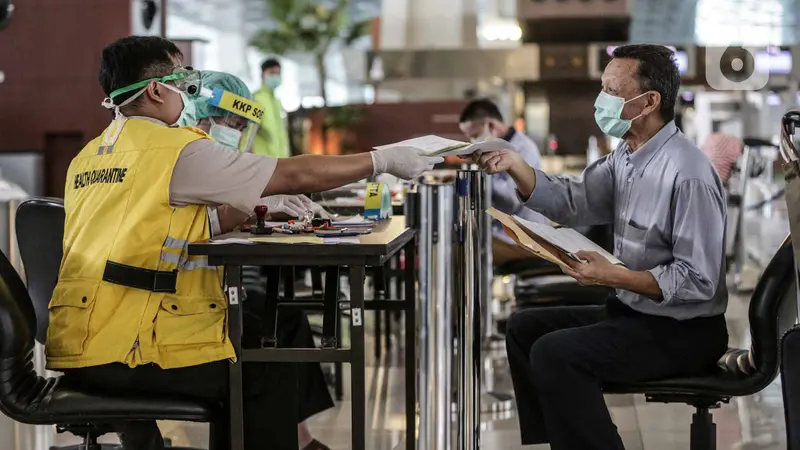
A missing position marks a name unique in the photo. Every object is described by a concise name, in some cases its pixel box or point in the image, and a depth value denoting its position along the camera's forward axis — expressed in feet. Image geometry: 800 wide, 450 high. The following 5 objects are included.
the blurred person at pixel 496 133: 16.60
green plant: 49.88
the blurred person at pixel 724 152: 25.63
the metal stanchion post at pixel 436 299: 8.45
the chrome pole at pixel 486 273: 16.38
